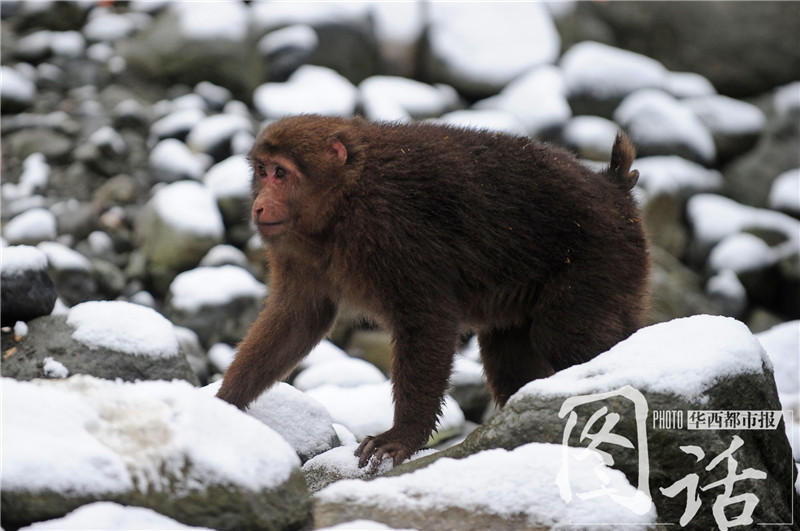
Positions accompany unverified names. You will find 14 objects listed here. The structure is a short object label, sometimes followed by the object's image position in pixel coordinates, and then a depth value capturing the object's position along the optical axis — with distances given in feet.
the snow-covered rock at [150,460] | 19.26
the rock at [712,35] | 86.07
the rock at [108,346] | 31.53
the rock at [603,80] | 79.15
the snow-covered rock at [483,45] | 80.79
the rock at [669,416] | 23.45
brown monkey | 29.89
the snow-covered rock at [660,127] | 76.07
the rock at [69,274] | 55.93
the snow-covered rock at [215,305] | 56.29
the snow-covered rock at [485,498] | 21.11
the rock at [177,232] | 61.31
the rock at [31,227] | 58.65
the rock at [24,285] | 32.60
